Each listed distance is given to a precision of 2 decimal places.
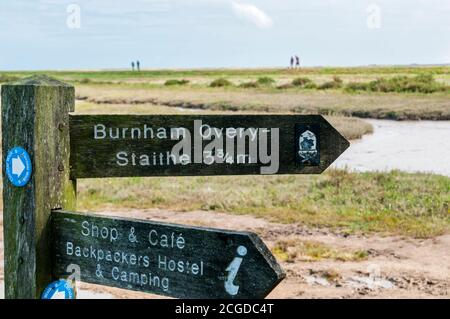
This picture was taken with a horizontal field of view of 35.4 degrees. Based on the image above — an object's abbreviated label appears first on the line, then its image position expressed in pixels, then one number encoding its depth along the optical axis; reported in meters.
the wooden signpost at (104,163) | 2.98
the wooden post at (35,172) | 3.11
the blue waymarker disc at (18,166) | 3.13
